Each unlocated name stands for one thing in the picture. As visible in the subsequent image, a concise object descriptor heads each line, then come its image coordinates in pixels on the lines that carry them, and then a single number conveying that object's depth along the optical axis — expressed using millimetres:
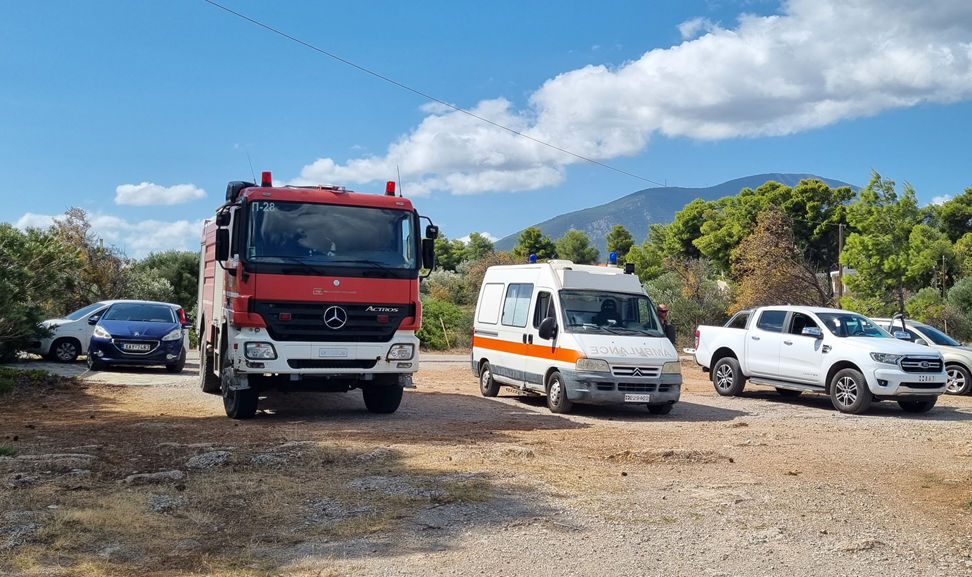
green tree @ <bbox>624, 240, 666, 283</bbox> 66188
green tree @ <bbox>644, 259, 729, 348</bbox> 32812
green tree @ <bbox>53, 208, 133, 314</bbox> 33312
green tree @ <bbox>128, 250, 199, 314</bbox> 38875
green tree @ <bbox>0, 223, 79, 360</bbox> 16234
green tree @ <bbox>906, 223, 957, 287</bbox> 34062
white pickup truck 14867
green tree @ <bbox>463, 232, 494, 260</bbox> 90188
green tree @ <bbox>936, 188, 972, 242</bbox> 43969
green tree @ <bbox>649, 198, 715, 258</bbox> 62656
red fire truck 11664
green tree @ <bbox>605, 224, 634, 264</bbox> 88769
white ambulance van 13672
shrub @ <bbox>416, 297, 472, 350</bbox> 34625
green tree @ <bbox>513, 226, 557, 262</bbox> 81500
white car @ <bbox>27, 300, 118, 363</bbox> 21078
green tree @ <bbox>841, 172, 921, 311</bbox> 34250
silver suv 18438
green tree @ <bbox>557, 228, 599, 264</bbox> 87688
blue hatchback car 19031
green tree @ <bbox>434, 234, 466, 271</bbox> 86125
